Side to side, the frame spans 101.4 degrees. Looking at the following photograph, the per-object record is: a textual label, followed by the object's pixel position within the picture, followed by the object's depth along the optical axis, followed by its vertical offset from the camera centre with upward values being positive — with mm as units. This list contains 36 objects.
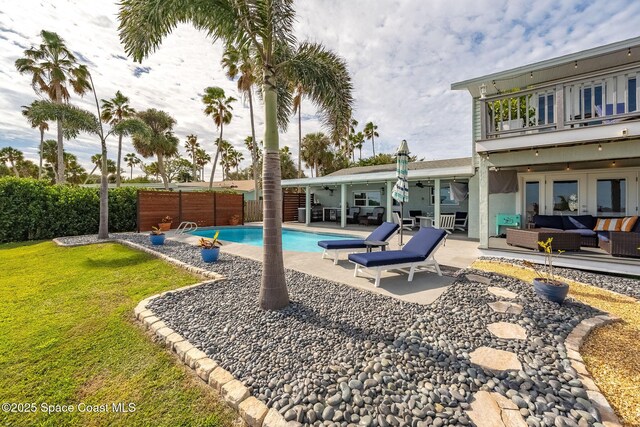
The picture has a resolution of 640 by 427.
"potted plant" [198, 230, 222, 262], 7454 -1072
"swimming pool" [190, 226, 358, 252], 12372 -1224
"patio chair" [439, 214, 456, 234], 14250 -303
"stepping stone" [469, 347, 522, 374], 2863 -1654
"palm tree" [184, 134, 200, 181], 45962 +12517
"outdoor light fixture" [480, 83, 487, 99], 7773 +3723
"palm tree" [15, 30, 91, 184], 18234 +10511
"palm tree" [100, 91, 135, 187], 26000 +10649
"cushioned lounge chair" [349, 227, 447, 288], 5578 -927
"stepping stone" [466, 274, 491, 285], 5579 -1382
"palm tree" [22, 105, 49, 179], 32222 +10405
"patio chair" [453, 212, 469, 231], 14970 -319
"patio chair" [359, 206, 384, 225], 17470 -188
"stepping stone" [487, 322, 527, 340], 3510 -1601
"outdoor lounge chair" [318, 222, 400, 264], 7527 -805
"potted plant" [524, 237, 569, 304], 4285 -1223
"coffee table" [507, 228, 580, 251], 7121 -638
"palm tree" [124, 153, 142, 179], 54938 +11477
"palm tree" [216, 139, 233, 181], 48912 +12253
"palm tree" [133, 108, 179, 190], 26667 +8109
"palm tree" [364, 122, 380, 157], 45000 +14603
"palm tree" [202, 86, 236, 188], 25891 +11290
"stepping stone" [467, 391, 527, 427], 2156 -1706
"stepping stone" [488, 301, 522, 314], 4168 -1497
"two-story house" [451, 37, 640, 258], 6543 +1894
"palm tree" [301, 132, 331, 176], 34000 +8873
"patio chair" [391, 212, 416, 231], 15883 -511
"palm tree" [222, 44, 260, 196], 20561 +10384
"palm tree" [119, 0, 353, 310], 4098 +2964
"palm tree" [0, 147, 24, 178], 42469 +9438
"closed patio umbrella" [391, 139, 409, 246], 8523 +1316
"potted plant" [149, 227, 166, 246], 10097 -918
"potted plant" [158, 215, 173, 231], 14797 -499
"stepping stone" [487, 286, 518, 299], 4789 -1452
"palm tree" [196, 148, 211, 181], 52506 +11694
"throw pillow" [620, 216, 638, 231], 7137 -188
